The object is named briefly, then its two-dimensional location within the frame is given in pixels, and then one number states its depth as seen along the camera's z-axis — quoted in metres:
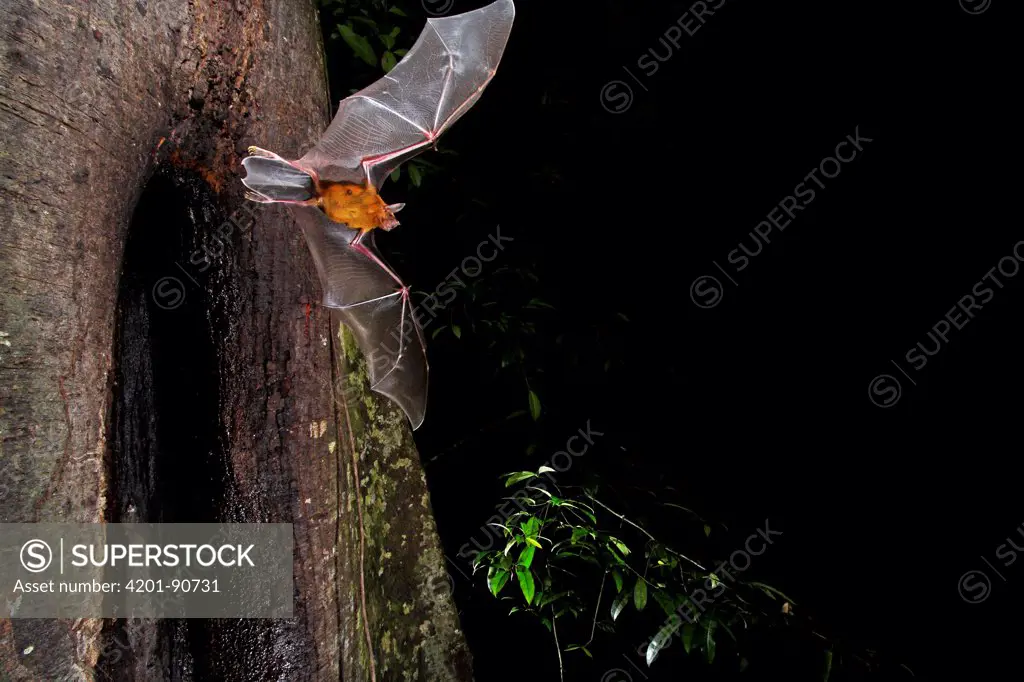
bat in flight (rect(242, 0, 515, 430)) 1.12
